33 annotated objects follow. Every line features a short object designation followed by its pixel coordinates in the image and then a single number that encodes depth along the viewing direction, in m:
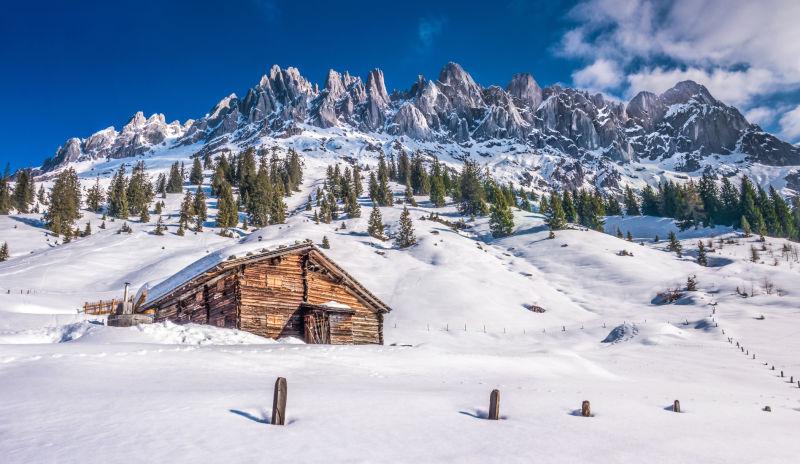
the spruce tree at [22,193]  99.38
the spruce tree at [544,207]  115.83
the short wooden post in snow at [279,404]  7.02
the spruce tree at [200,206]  87.57
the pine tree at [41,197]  115.25
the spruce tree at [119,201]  91.75
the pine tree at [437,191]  116.12
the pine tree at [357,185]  121.00
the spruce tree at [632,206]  126.88
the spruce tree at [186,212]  82.54
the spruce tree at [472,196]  108.75
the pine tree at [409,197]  118.53
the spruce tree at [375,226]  81.88
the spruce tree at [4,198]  92.00
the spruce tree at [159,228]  75.91
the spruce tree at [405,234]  75.19
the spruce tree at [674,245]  79.31
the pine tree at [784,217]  99.92
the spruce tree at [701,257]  69.56
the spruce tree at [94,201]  100.75
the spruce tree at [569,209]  113.88
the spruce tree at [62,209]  77.44
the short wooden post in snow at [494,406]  8.77
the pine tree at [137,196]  97.19
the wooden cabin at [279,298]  22.34
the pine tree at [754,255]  67.69
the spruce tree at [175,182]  127.69
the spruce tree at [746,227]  91.22
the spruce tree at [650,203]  122.62
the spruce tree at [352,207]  96.77
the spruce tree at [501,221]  89.50
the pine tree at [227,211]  84.75
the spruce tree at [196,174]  138.38
